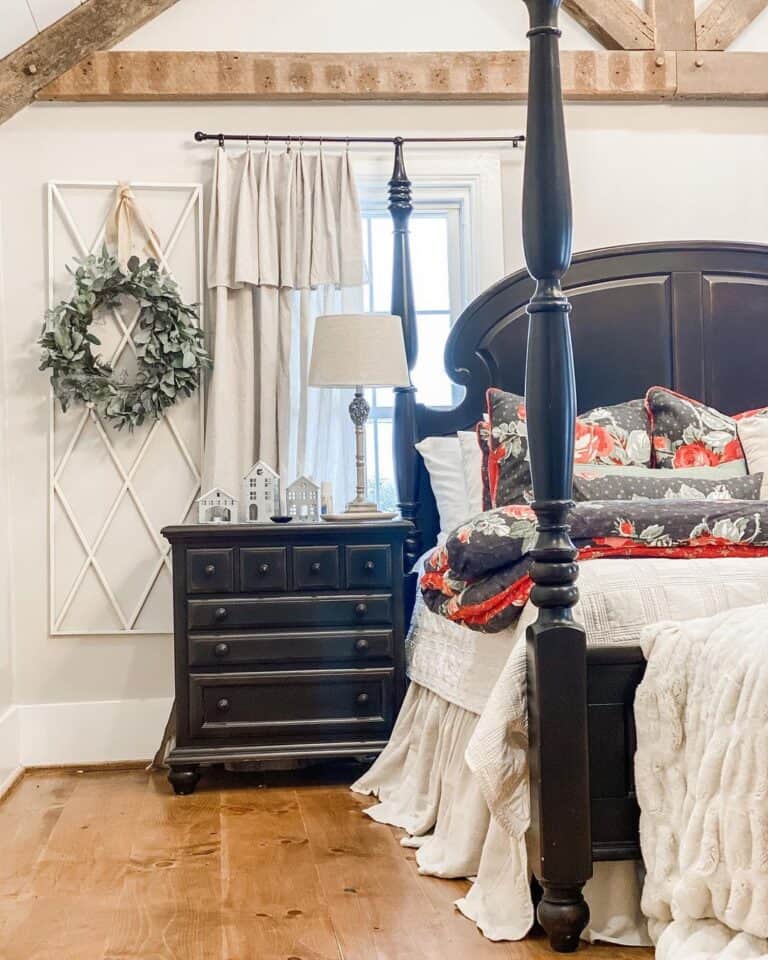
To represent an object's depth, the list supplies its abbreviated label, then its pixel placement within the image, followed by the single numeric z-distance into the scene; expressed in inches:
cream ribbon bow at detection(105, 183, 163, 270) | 168.4
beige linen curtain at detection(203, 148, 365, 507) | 167.6
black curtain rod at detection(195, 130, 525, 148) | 169.2
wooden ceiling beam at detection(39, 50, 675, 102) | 169.8
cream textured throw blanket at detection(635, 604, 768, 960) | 74.1
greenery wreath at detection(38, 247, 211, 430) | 164.7
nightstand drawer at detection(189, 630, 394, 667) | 147.8
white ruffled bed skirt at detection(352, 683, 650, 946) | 91.7
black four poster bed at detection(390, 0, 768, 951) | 88.0
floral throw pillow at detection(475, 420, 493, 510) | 148.1
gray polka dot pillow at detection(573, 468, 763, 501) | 129.1
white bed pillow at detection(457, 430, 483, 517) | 154.6
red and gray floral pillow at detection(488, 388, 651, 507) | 142.7
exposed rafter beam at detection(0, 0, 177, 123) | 167.0
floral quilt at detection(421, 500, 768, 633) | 102.7
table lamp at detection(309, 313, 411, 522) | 152.6
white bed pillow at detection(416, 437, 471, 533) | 157.2
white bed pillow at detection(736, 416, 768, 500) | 145.3
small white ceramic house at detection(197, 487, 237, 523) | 157.6
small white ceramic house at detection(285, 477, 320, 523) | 158.7
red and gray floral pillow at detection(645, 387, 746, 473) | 148.8
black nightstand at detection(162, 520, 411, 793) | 147.3
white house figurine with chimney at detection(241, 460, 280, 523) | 158.9
